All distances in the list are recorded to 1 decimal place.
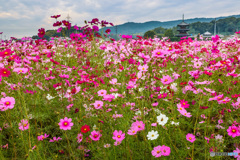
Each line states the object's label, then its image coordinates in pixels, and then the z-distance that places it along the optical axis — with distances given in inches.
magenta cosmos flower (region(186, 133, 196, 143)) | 55.8
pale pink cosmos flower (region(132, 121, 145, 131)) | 54.3
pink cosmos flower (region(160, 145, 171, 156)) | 49.1
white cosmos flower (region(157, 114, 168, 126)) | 49.8
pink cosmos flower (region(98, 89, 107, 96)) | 70.1
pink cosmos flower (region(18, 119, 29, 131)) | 63.5
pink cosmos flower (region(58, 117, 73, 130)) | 59.1
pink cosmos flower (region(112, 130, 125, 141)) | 55.9
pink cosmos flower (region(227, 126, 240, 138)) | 55.9
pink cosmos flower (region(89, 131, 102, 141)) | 60.4
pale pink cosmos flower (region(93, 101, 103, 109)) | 64.6
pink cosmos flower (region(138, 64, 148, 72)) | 72.8
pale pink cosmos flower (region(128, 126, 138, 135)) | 54.9
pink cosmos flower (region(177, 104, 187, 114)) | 54.9
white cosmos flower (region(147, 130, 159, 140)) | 52.2
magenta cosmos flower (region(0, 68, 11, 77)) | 64.4
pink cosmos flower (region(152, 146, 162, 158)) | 49.7
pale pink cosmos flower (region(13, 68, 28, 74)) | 69.4
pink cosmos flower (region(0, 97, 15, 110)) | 62.4
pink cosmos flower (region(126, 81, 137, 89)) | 71.8
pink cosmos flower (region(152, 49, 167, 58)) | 69.8
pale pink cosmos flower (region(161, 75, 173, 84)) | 64.3
